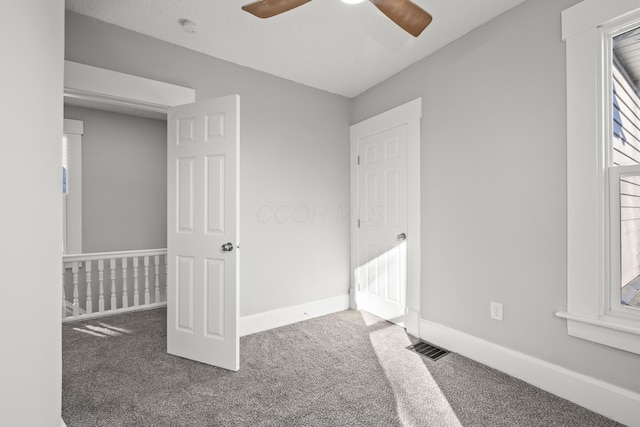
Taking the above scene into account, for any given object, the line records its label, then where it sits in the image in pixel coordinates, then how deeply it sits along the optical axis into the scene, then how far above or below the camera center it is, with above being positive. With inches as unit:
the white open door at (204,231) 89.8 -5.8
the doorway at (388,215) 112.8 -1.1
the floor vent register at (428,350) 95.7 -44.8
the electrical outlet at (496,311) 87.7 -28.4
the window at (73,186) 155.2 +13.4
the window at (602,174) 66.8 +8.4
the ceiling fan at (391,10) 59.1 +40.0
